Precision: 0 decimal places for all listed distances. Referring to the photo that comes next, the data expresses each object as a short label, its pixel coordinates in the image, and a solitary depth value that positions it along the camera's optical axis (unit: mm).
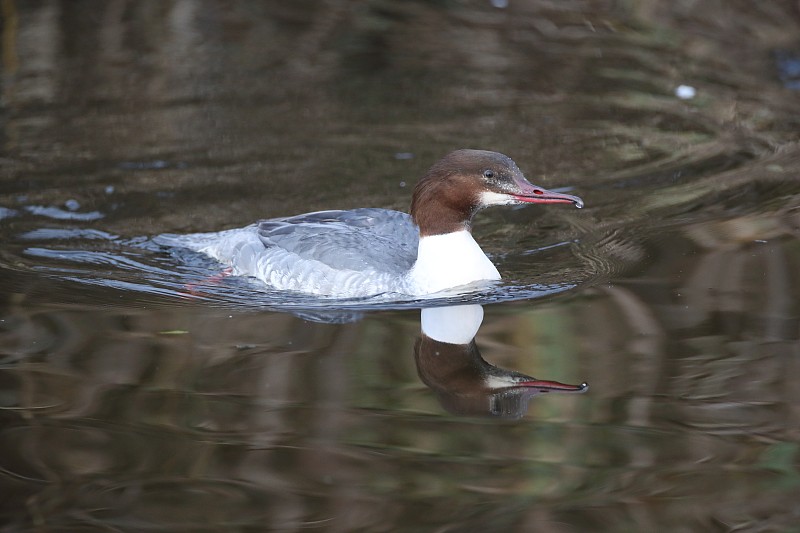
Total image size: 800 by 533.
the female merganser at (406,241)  13203
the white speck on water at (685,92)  21469
